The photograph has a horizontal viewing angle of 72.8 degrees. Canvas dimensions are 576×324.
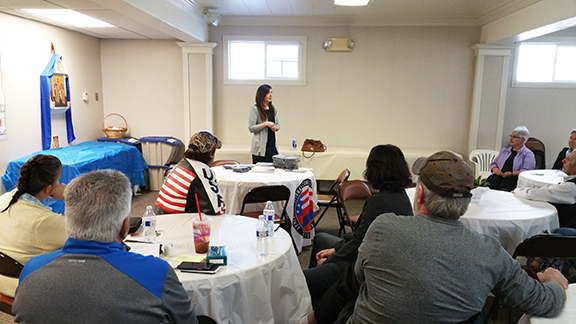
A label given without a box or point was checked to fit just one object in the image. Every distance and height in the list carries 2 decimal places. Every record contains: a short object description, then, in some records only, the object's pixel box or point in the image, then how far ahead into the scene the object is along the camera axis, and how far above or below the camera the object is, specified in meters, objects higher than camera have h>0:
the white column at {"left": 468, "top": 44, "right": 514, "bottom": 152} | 6.18 +0.20
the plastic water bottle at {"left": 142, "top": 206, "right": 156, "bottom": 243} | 2.12 -0.70
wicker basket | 6.46 -0.50
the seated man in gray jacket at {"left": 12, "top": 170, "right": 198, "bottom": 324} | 1.08 -0.51
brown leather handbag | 6.11 -0.65
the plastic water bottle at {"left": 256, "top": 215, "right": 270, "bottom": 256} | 1.98 -0.70
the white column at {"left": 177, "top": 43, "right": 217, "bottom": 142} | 6.35 +0.25
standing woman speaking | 4.86 -0.28
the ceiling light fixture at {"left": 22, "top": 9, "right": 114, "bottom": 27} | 4.58 +1.03
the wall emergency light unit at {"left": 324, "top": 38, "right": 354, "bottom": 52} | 6.46 +1.00
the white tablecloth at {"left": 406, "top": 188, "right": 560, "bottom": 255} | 2.76 -0.79
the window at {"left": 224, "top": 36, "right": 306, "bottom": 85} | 6.63 +0.72
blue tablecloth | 4.48 -0.79
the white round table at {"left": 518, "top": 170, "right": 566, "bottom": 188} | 3.96 -0.72
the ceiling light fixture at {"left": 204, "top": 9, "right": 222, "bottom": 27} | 5.92 +1.30
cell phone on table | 1.73 -0.73
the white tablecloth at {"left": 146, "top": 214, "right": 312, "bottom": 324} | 1.70 -0.81
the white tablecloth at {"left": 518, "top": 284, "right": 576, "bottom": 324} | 1.35 -0.72
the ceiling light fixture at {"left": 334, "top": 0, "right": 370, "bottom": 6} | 4.62 +1.23
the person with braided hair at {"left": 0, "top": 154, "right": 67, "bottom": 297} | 1.88 -0.62
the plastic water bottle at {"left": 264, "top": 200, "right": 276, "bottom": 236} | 2.20 -0.67
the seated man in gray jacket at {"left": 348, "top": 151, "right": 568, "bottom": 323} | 1.28 -0.53
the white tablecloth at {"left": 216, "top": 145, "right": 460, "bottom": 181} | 6.14 -0.87
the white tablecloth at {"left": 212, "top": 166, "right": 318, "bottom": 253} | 3.67 -0.84
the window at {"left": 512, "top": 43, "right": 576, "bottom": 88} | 6.33 +0.72
